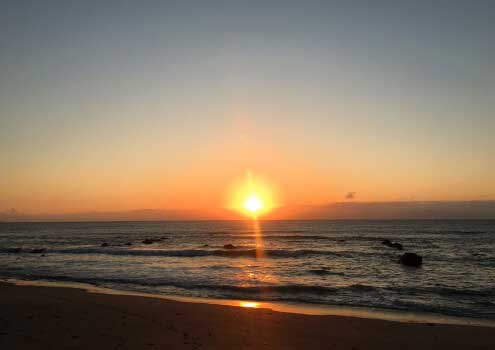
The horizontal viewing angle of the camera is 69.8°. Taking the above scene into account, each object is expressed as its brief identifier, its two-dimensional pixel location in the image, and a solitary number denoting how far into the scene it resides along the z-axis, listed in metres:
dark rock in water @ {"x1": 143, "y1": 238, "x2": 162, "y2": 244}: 60.29
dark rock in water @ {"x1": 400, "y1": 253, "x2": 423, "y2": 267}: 29.67
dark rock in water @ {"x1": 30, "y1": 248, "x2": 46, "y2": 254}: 45.04
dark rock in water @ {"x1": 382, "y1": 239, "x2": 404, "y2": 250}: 47.09
